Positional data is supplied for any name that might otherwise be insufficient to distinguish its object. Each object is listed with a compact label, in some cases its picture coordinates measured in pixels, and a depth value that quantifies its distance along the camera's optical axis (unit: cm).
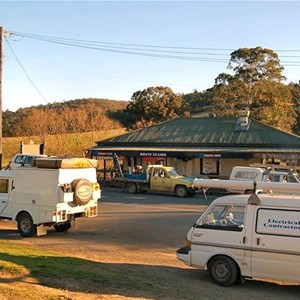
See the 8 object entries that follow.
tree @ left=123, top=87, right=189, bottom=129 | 6806
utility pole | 3028
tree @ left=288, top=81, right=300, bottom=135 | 6762
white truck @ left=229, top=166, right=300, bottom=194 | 2695
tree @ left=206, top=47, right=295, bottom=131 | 5672
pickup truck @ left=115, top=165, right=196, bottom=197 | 3150
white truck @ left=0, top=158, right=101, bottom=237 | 1608
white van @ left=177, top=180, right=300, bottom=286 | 954
